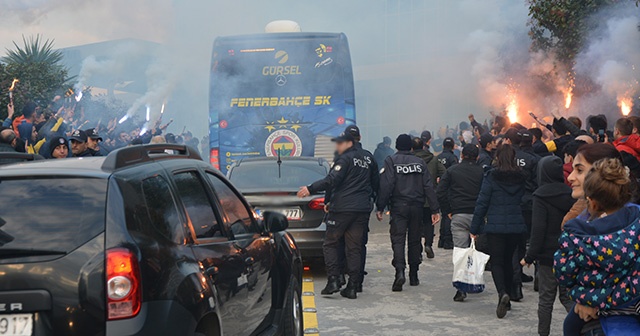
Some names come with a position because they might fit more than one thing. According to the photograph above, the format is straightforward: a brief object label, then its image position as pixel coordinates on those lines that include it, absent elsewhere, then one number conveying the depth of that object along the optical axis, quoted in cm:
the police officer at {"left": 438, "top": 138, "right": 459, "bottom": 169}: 1441
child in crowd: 397
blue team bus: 1806
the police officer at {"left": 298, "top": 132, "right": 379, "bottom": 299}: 980
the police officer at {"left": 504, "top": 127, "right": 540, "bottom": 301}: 952
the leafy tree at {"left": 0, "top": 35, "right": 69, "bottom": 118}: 1794
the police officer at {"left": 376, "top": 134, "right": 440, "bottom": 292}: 1033
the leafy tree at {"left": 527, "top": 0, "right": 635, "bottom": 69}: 1890
